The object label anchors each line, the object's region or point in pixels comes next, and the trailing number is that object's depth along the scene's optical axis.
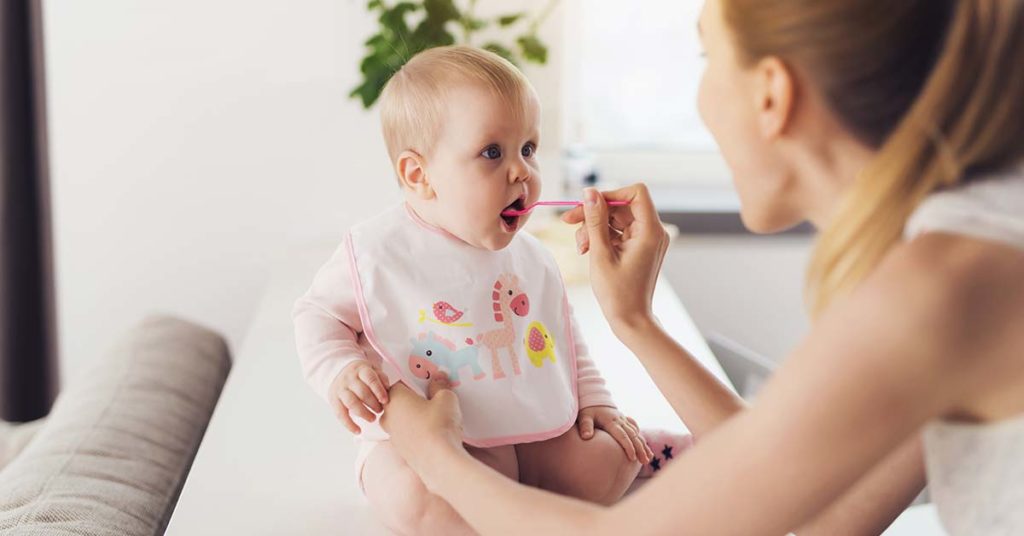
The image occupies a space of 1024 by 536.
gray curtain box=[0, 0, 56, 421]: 2.23
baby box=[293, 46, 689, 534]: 1.09
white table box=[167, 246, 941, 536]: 1.11
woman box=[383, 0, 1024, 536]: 0.71
